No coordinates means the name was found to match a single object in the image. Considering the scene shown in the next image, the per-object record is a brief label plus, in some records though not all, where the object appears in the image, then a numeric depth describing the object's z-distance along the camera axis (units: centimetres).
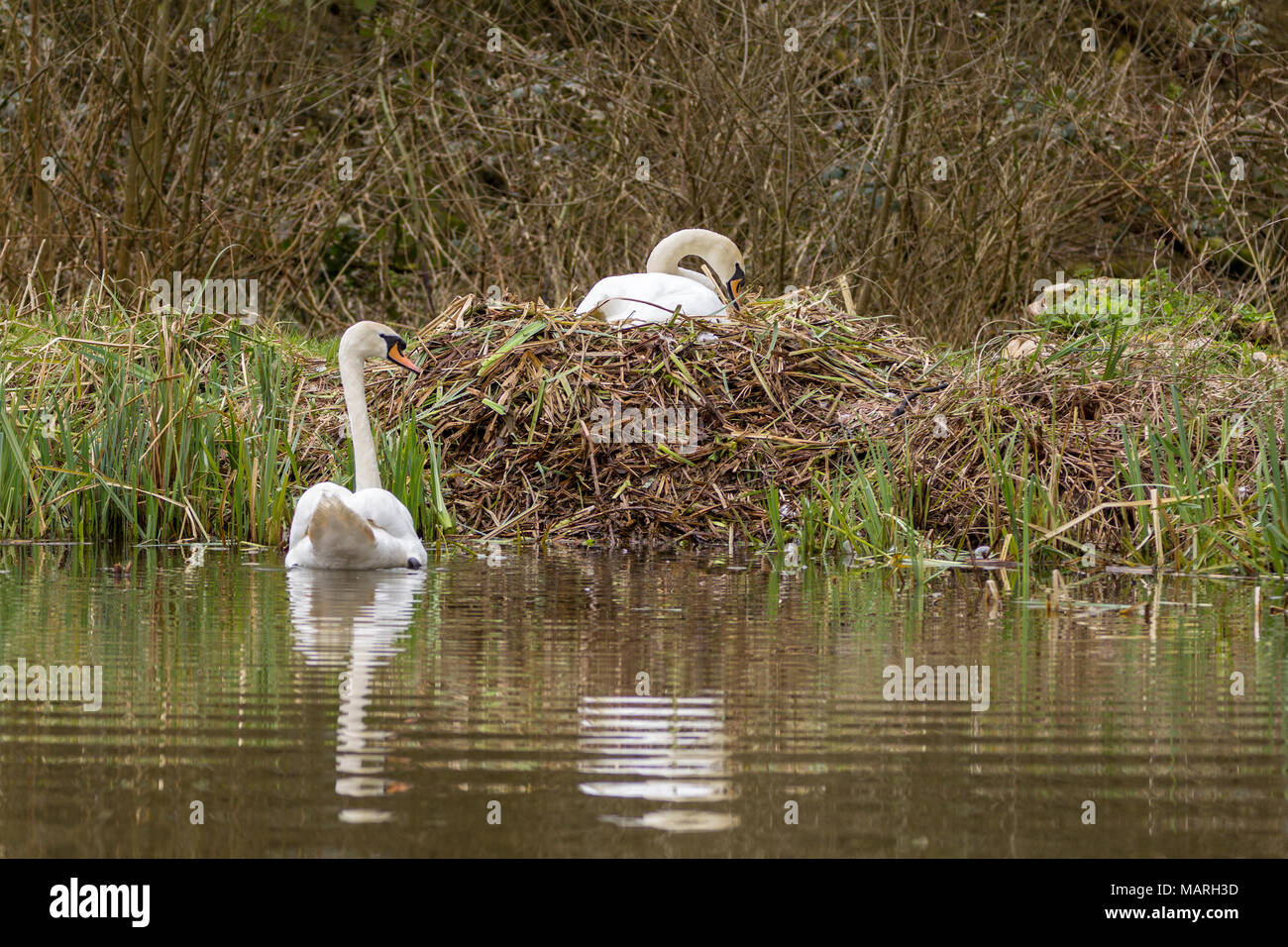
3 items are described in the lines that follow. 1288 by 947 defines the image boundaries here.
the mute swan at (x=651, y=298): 1897
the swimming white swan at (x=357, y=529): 1316
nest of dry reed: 1677
